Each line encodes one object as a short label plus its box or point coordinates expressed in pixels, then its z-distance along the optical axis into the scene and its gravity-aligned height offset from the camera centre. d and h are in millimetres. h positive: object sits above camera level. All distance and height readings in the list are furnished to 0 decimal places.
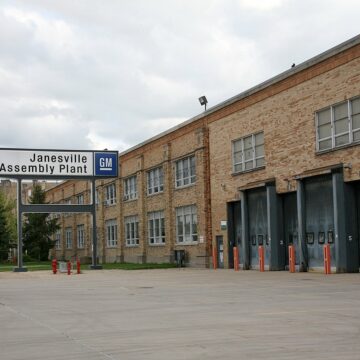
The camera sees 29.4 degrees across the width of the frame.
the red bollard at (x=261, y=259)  33750 -720
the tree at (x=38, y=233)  77750 +2162
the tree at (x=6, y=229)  75544 +2714
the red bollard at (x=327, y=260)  28312 -715
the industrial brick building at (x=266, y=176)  28453 +3695
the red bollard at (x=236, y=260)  36375 -762
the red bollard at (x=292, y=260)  30780 -729
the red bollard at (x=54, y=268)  38812 -925
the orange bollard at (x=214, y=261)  40266 -856
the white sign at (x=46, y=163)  42062 +5538
